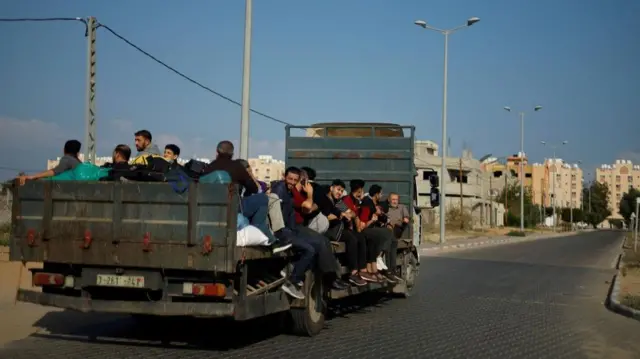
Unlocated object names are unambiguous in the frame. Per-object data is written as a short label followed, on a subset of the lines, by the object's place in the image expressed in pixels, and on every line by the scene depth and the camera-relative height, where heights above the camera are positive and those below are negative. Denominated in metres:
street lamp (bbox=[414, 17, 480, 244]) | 38.72 +4.41
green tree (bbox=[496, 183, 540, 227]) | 95.75 +0.41
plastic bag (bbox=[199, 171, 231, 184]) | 8.20 +0.28
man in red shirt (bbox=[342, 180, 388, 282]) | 11.69 -0.22
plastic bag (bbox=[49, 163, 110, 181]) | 8.58 +0.31
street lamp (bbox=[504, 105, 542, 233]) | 65.06 +3.05
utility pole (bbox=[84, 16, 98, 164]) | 17.75 +2.10
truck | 7.66 -0.49
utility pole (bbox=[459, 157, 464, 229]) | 63.53 -0.52
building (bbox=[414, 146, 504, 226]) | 86.31 +3.14
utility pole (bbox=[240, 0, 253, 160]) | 15.36 +2.39
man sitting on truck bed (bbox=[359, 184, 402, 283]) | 12.03 -0.37
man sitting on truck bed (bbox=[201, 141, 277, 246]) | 8.41 +0.22
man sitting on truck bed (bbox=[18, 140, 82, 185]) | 8.69 +0.45
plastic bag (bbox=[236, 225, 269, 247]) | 7.81 -0.33
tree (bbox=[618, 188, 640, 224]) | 111.31 +1.38
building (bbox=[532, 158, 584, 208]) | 171.70 +6.90
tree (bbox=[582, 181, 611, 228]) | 153.77 +2.39
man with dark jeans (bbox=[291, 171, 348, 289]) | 9.48 -0.26
